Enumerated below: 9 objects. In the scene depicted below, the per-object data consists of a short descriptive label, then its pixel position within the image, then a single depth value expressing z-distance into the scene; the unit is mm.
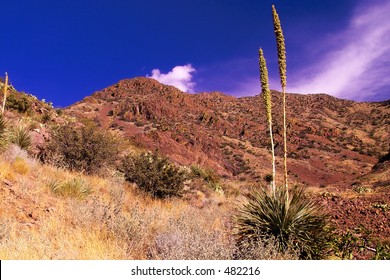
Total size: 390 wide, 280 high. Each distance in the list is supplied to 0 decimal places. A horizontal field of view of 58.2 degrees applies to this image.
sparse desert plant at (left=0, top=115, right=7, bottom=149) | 11539
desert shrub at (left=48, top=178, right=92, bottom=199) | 9188
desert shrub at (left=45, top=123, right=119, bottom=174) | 13801
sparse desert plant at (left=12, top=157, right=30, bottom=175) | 9703
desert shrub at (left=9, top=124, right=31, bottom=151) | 13336
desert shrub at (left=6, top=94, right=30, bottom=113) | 21992
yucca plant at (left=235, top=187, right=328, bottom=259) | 5977
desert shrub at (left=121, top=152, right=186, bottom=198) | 13250
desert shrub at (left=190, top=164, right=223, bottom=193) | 20438
